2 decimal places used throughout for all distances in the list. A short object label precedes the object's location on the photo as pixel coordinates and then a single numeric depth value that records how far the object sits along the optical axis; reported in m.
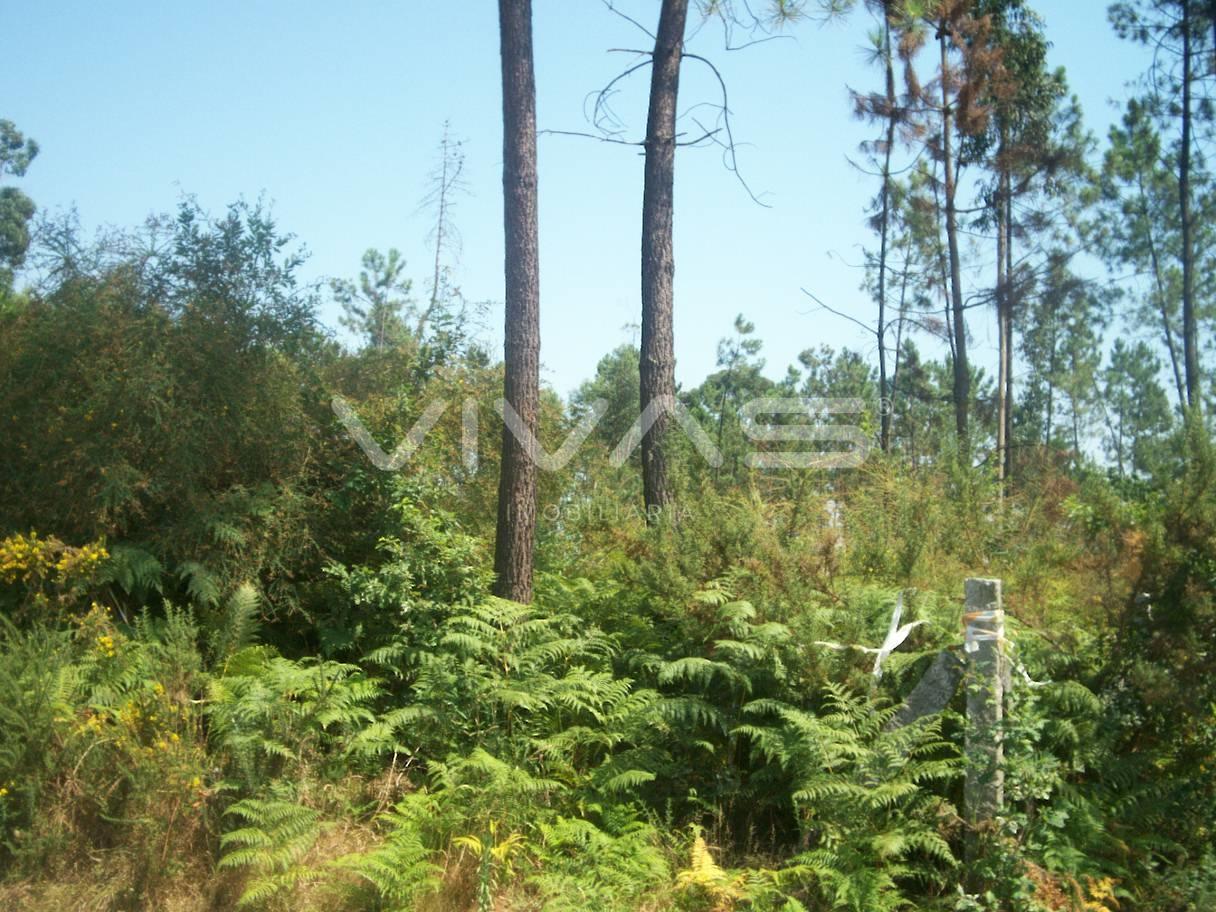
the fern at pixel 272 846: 5.05
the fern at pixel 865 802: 4.82
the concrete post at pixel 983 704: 4.96
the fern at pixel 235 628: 6.67
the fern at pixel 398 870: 4.99
